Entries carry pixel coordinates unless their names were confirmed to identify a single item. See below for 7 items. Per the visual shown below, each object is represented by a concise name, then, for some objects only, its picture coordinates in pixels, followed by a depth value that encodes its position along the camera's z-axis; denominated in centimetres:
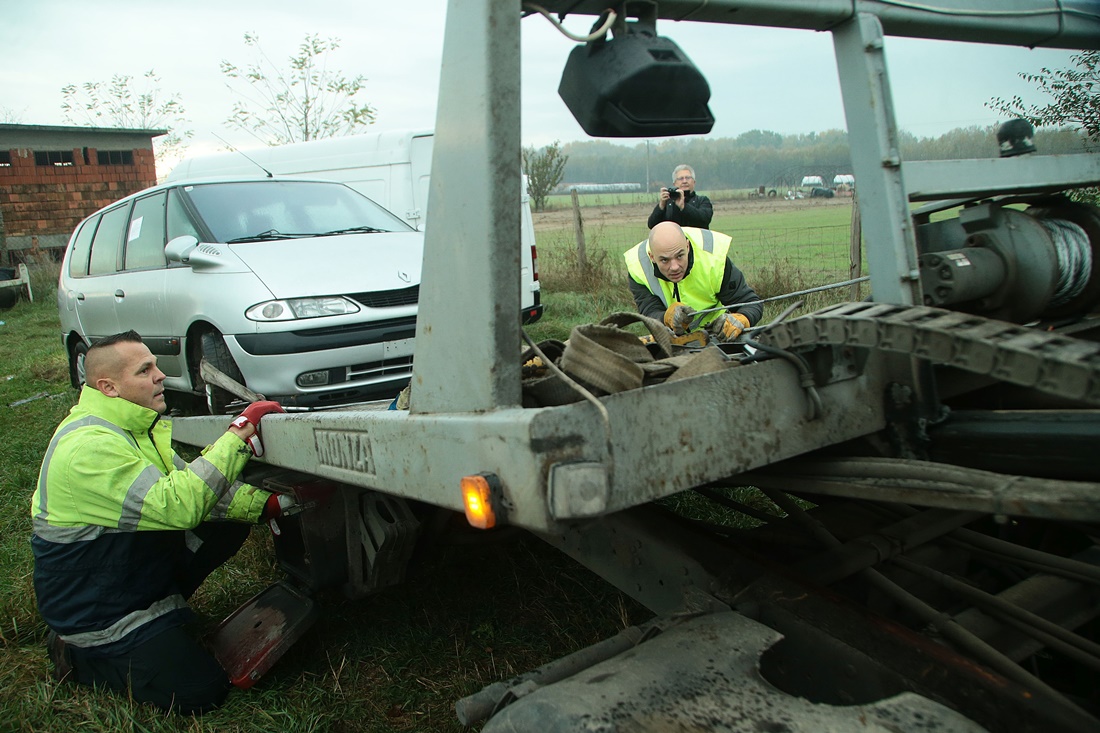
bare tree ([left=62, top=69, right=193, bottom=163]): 2678
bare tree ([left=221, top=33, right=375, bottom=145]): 2214
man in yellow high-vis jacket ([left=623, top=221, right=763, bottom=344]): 406
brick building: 2216
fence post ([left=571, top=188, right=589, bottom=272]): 1177
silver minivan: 454
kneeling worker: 288
